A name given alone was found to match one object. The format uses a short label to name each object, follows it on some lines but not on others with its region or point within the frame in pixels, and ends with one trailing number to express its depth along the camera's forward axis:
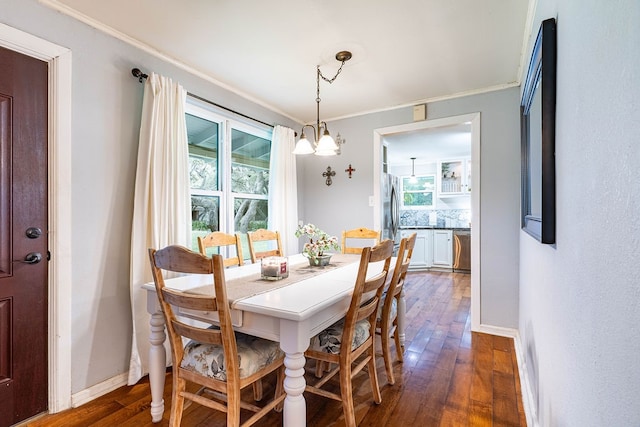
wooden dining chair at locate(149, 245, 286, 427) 1.26
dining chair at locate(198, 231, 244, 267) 2.16
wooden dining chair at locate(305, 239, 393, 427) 1.47
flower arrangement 2.24
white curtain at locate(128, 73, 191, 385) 2.10
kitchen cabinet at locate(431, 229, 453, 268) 5.96
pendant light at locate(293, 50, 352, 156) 2.21
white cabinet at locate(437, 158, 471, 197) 6.29
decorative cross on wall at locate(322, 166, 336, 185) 3.83
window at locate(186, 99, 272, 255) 2.75
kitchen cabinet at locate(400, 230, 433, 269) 6.08
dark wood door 1.63
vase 2.25
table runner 1.52
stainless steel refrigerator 3.91
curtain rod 2.15
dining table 1.27
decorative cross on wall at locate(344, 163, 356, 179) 3.69
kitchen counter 5.88
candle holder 1.83
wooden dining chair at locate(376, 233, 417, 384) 1.89
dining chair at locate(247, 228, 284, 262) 2.48
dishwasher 5.74
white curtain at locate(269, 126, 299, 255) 3.42
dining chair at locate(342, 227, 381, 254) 2.84
